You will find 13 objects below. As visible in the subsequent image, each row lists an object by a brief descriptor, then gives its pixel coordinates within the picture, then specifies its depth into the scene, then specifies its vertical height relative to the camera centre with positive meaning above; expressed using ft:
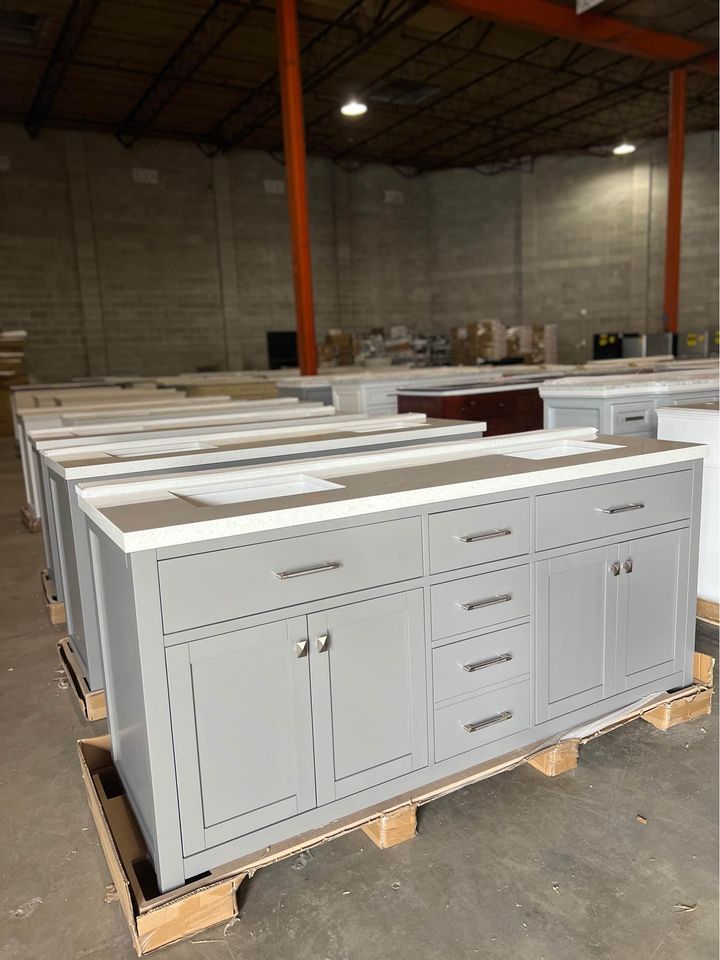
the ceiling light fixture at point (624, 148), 50.37 +13.84
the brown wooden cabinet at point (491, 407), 24.04 -2.20
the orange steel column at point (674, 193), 38.73 +8.27
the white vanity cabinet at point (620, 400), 16.21 -1.46
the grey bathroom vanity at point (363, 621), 5.63 -2.57
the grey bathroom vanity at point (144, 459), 9.24 -1.45
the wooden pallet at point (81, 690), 9.14 -4.45
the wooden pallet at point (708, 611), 10.84 -4.31
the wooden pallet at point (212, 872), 5.61 -4.35
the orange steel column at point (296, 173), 28.78 +7.83
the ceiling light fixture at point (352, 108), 40.25 +14.10
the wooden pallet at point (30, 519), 20.75 -4.68
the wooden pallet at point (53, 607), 13.24 -4.65
